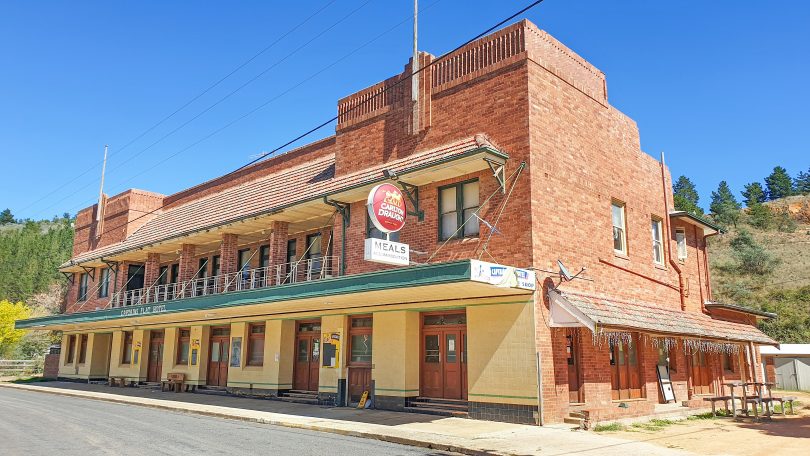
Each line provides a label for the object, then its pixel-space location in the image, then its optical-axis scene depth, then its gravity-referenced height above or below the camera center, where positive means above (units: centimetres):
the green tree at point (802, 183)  12269 +3617
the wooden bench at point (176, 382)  2655 -125
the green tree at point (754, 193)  11332 +3158
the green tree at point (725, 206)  8981 +2552
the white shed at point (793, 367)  3366 -40
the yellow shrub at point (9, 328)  5188 +194
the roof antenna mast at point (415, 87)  1831 +803
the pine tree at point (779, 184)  12206 +3544
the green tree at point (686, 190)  12351 +3492
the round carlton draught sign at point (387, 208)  1522 +376
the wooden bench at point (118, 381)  3116 -146
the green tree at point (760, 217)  8688 +2048
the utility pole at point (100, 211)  3734 +865
